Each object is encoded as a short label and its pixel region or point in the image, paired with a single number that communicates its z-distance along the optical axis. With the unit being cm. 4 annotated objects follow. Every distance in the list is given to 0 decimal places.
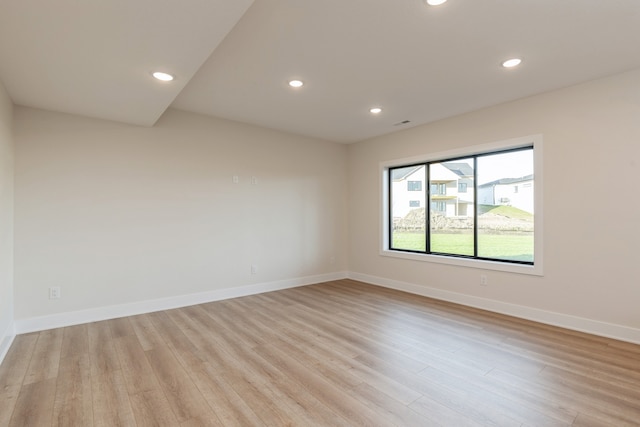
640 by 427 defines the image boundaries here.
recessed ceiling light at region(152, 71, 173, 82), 260
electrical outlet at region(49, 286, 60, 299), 346
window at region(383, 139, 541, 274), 382
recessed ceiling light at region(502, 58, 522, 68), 275
